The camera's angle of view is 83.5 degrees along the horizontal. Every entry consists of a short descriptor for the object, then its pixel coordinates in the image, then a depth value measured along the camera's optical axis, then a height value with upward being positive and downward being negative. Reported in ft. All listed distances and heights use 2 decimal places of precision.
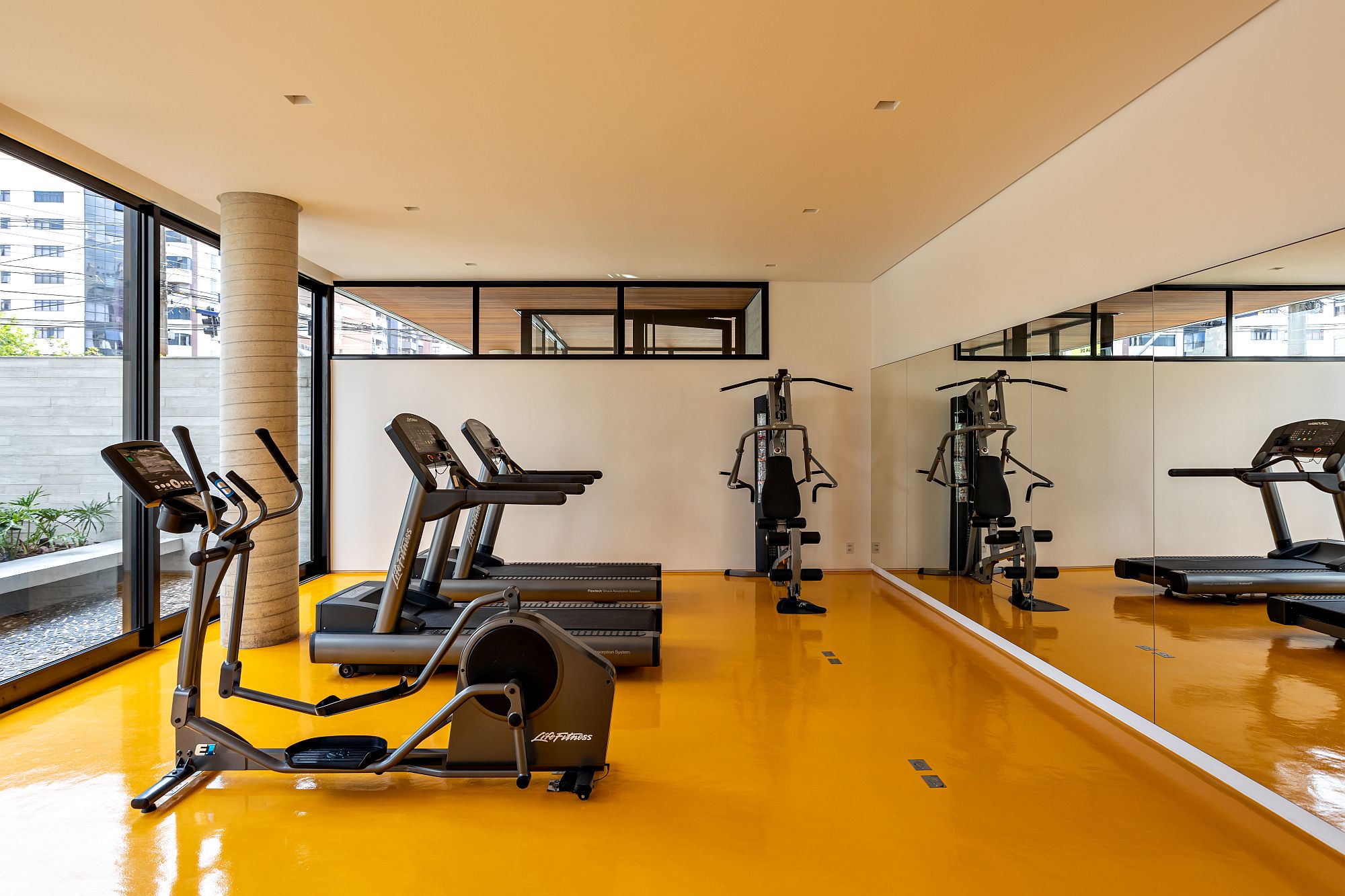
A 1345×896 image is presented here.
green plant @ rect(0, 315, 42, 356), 12.12 +1.67
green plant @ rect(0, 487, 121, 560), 12.35 -1.46
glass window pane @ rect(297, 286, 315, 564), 23.17 +0.90
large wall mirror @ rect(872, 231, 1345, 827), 8.33 -0.83
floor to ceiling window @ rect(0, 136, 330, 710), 12.48 +0.87
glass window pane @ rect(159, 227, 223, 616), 16.38 +1.95
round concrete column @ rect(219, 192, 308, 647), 15.55 +1.62
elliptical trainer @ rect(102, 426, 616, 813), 9.08 -3.18
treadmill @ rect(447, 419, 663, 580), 17.19 -2.42
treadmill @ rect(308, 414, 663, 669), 11.50 -3.27
